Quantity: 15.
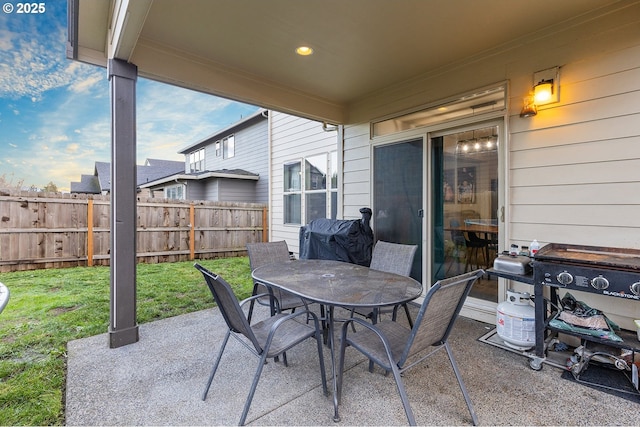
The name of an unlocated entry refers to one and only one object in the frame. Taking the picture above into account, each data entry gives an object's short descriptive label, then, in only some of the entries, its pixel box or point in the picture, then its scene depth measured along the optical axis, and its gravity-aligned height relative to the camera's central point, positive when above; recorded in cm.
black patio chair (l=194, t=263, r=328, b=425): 166 -81
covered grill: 390 -40
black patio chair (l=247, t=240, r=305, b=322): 271 -52
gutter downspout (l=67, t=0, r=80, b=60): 232 +154
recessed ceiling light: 308 +168
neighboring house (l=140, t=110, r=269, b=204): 1003 +131
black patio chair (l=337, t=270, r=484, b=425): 150 -71
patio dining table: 183 -54
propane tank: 250 -95
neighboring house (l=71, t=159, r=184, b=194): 1574 +209
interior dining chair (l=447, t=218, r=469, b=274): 351 -39
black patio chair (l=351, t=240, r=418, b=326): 286 -49
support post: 269 +9
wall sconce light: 272 +110
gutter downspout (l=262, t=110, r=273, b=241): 786 +131
